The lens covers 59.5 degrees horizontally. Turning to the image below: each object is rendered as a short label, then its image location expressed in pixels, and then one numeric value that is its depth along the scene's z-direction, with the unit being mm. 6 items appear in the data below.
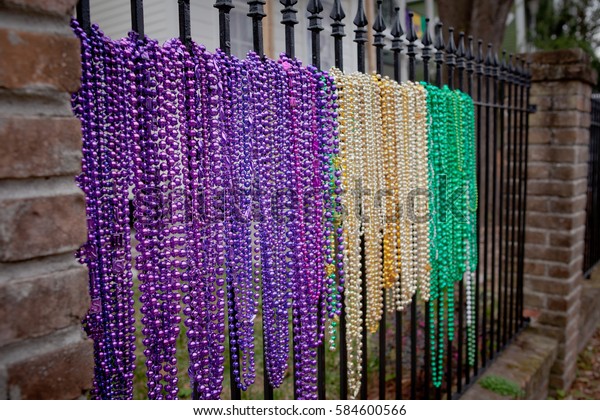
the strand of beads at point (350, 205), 1976
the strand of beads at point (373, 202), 2094
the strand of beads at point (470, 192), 2734
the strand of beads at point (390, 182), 2170
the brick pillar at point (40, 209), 923
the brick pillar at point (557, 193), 3754
